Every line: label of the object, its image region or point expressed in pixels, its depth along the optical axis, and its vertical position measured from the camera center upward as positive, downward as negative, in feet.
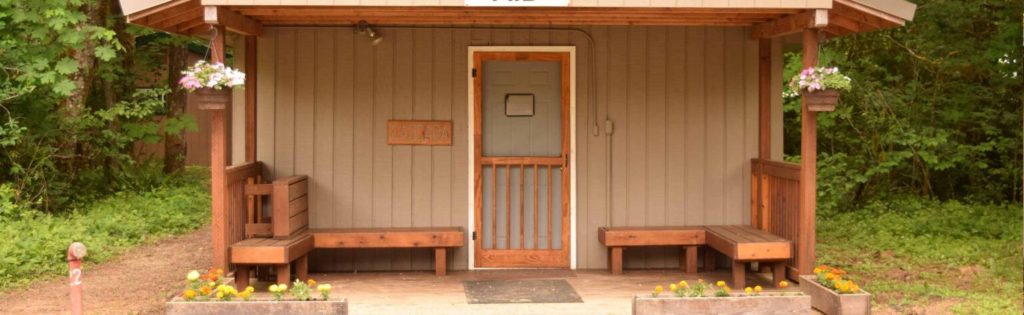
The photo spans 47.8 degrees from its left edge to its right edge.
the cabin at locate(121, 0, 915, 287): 27.02 +0.15
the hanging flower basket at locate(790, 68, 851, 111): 22.66 +1.11
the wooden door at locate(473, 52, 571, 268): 27.53 -0.38
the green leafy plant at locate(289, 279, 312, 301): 19.80 -2.56
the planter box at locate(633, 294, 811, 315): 19.85 -2.81
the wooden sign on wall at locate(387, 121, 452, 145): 27.40 +0.25
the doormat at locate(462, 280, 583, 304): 23.40 -3.13
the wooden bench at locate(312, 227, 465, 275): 26.23 -2.18
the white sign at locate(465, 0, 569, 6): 22.17 +2.70
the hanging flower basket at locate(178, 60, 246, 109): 21.85 +1.17
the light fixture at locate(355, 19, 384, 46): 26.61 +2.59
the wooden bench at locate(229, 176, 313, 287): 23.54 -2.01
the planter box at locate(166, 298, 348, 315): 19.57 -2.79
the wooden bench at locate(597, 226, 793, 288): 24.63 -2.26
